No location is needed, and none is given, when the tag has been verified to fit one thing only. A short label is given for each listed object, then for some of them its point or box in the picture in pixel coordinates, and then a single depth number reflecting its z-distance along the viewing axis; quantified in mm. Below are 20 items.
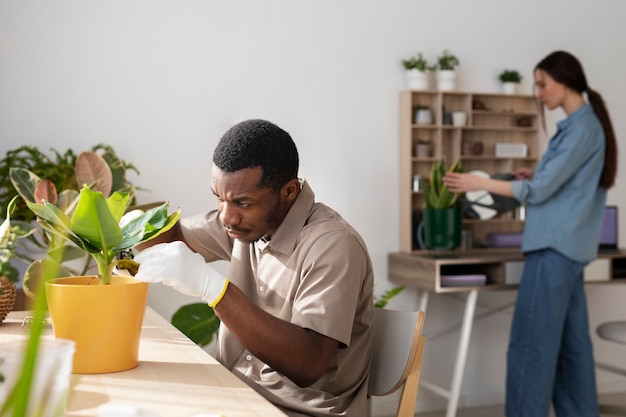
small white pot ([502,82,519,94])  3717
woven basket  1446
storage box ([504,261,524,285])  3318
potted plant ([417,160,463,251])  3301
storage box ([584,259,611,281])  3422
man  1274
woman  2988
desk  3232
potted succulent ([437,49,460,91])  3557
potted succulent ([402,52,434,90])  3500
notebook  3645
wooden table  940
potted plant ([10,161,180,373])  1100
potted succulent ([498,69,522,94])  3697
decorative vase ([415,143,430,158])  3570
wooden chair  1412
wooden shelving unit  3557
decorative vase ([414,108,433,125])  3549
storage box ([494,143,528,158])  3750
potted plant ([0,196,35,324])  1120
